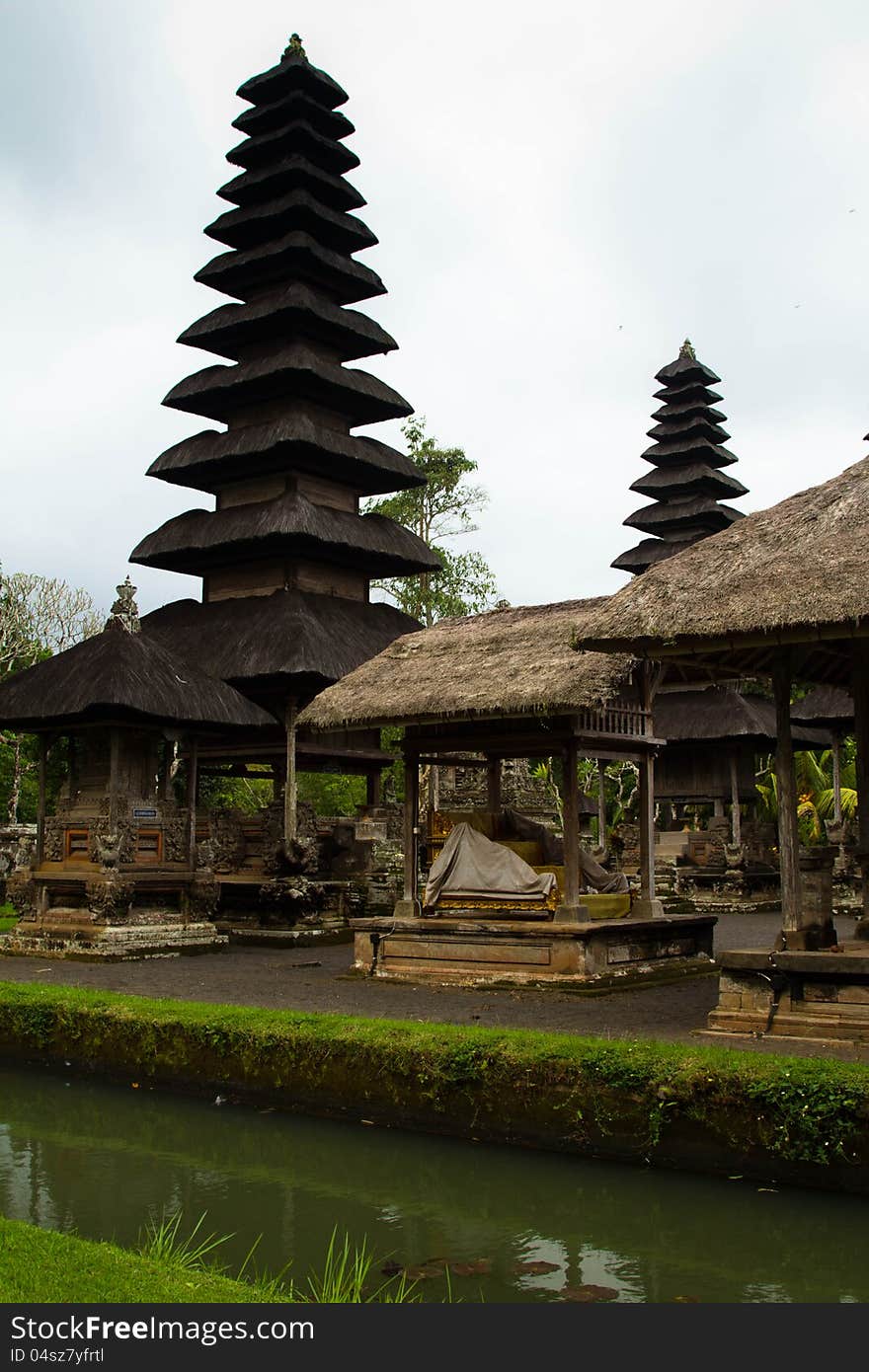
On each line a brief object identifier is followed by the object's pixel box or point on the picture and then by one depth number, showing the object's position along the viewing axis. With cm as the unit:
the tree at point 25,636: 3072
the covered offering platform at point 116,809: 1731
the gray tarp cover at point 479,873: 1416
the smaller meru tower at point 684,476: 3622
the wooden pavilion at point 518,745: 1359
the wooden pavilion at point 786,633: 935
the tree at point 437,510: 3634
